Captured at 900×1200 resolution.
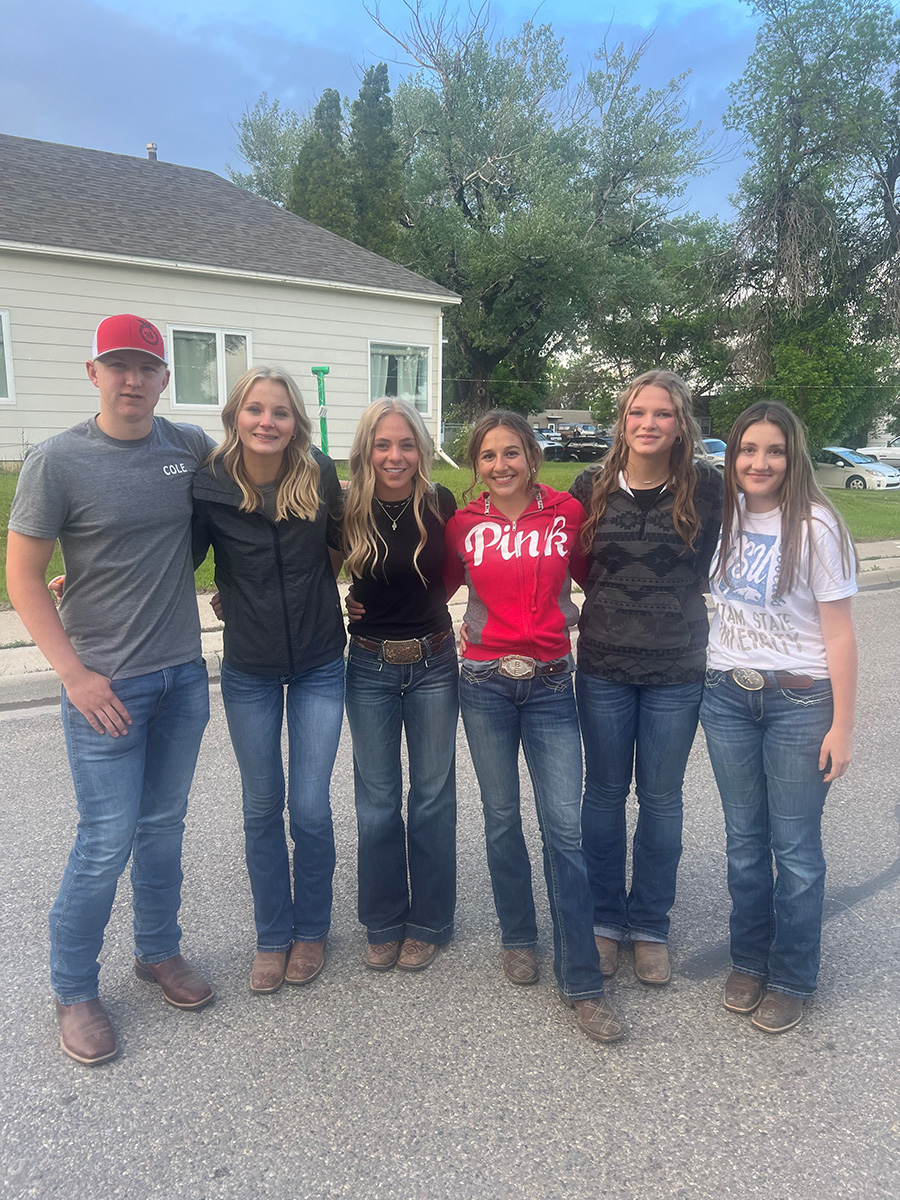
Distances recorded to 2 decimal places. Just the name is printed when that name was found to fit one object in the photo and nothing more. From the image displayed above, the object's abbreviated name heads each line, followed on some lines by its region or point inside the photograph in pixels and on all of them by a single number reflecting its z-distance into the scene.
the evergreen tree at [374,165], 24.14
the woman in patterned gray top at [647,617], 2.72
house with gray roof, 13.26
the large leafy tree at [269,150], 31.56
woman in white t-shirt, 2.54
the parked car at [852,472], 26.03
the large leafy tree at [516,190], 25.66
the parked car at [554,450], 32.25
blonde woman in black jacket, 2.69
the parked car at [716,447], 26.16
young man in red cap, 2.40
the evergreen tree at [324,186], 24.05
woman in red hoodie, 2.71
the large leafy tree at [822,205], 20.41
